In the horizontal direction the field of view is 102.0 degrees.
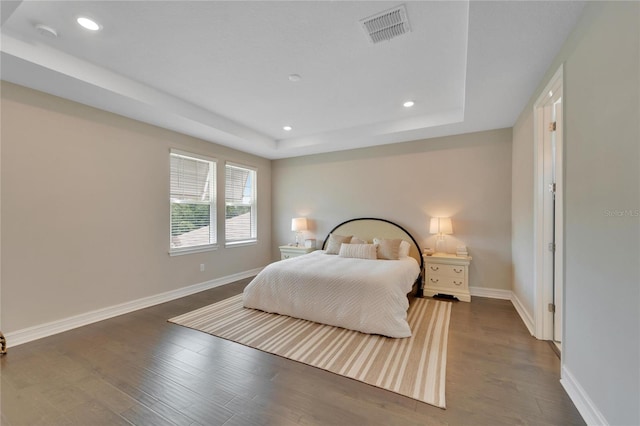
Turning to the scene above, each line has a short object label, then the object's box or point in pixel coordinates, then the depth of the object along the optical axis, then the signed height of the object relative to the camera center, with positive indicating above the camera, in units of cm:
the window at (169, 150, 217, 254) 405 +16
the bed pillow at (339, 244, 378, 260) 398 -60
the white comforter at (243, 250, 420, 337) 265 -91
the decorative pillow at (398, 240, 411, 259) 412 -58
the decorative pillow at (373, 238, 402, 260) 398 -55
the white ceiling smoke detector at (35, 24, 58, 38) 203 +145
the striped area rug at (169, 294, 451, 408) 196 -126
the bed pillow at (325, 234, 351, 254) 454 -52
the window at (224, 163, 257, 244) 495 +16
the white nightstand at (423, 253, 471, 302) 380 -93
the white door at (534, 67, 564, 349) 245 -9
